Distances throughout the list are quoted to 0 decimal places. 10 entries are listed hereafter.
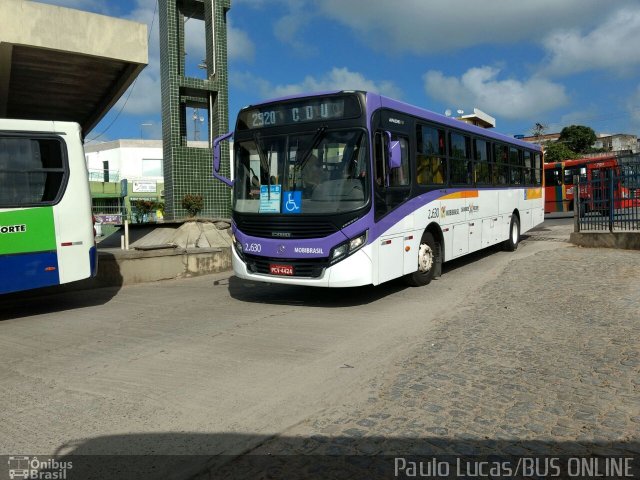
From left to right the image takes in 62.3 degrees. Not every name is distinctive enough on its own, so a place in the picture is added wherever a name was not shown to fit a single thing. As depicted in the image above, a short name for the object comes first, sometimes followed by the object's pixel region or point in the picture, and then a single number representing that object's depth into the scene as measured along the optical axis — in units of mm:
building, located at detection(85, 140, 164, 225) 47906
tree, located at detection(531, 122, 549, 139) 82875
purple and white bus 7777
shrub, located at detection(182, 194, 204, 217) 16125
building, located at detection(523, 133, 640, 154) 92125
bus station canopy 10273
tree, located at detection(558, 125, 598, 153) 71125
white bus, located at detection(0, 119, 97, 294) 7509
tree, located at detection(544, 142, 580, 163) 60906
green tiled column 16156
